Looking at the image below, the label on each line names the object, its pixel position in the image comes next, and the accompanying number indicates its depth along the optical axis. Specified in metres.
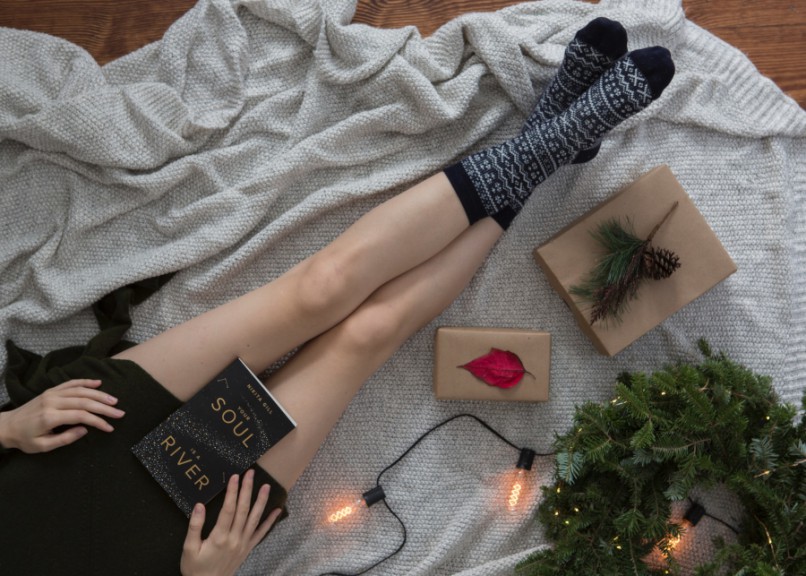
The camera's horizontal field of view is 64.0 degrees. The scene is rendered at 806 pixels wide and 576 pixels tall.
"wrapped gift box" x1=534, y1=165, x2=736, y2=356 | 1.09
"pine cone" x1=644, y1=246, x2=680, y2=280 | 1.07
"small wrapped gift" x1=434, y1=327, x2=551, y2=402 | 1.12
